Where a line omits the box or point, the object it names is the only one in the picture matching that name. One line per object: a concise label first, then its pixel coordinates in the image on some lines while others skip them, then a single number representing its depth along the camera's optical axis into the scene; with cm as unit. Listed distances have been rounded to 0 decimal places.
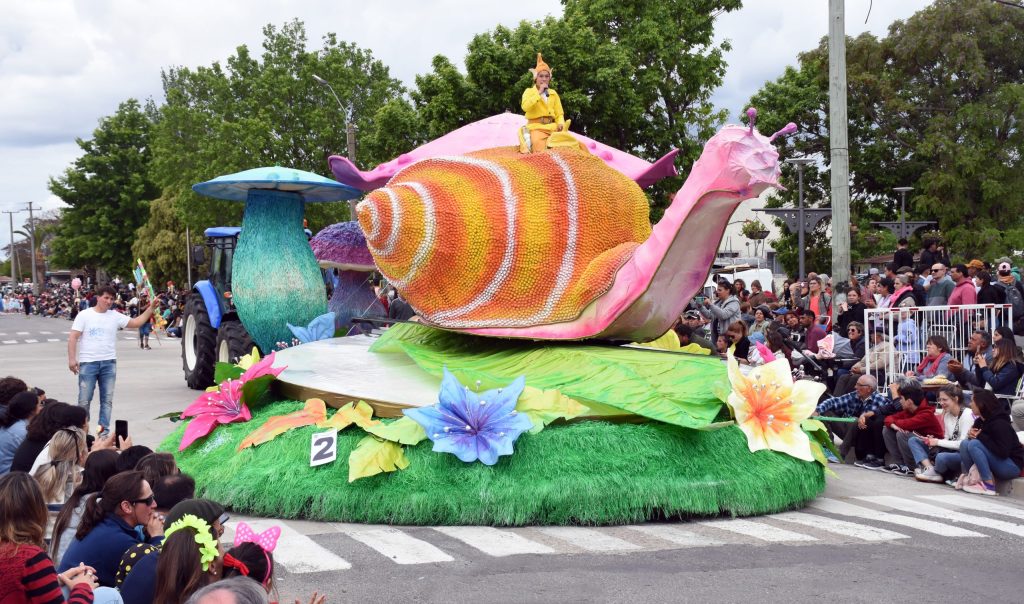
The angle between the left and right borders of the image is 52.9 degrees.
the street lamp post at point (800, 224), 1639
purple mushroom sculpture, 1638
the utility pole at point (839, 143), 1446
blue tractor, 1658
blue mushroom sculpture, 1473
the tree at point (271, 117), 3538
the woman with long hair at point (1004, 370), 1117
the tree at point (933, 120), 2867
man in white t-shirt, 1122
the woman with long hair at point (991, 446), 970
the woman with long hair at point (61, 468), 569
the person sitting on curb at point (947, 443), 1031
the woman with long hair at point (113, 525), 442
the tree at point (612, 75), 2570
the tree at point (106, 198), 5638
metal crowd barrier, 1273
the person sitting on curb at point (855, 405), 1142
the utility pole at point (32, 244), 8250
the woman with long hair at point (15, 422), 745
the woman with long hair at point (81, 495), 488
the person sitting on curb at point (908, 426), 1080
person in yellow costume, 1028
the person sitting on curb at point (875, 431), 1128
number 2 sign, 827
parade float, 797
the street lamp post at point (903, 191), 2715
